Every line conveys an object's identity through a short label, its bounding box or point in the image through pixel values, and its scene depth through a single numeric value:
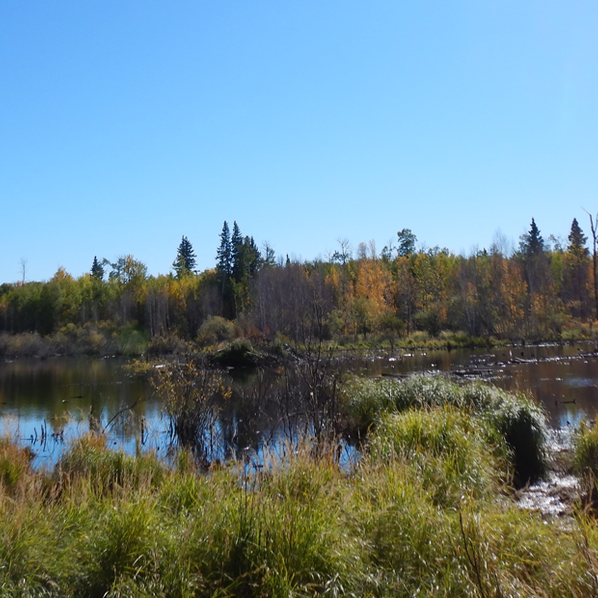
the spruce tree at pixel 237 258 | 72.62
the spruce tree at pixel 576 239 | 73.15
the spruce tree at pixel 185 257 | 90.69
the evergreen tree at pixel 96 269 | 104.14
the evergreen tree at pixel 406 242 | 96.44
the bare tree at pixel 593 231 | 34.40
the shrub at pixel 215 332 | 49.20
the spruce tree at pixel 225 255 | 75.62
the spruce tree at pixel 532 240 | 83.51
